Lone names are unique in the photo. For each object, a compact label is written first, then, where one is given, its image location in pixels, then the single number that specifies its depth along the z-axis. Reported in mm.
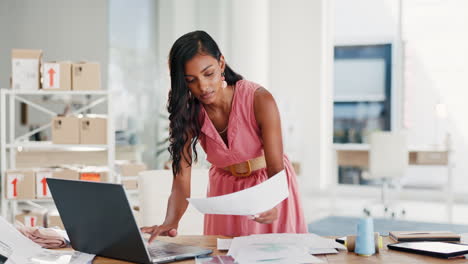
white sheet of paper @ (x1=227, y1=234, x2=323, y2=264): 1442
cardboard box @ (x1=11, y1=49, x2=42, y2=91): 4105
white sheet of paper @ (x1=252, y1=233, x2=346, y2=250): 1588
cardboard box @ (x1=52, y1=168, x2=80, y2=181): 4056
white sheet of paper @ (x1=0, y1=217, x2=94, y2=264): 1502
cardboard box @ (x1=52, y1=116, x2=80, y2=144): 4066
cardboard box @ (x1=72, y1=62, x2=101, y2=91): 4094
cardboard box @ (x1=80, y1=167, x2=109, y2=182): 4082
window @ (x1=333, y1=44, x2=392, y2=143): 8055
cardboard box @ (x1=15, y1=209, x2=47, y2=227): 4082
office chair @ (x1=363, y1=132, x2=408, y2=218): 5793
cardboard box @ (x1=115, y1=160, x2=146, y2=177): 4409
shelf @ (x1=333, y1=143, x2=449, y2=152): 6127
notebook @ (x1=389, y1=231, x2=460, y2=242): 1706
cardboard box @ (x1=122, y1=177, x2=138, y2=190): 4465
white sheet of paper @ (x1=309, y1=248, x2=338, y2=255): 1541
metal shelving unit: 4062
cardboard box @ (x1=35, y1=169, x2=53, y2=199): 4047
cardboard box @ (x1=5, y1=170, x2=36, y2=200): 4023
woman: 1746
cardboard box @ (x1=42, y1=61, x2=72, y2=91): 4059
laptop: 1349
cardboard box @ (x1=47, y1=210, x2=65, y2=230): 3910
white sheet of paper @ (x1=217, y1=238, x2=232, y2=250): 1625
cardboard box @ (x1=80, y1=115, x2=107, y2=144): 4074
